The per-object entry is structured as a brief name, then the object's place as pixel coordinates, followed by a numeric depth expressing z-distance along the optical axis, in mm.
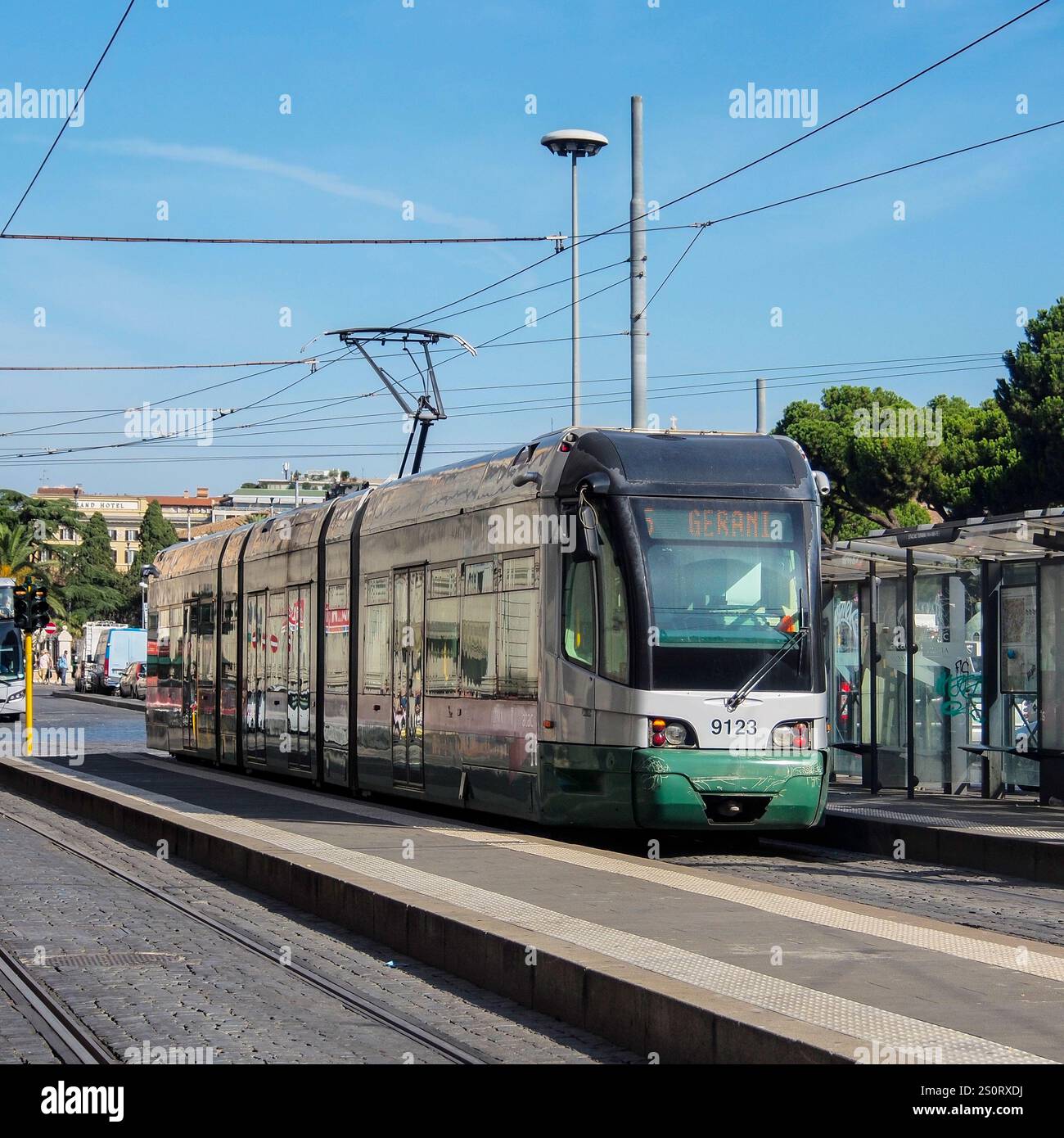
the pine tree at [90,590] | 124688
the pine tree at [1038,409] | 58375
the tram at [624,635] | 13344
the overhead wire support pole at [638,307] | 22391
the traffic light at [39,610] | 29703
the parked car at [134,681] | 70062
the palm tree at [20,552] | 100000
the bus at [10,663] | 53281
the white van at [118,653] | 76250
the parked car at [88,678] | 79512
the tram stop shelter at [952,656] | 16781
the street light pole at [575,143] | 28562
